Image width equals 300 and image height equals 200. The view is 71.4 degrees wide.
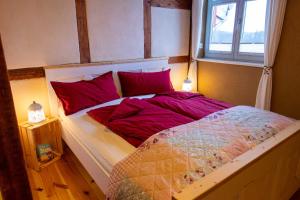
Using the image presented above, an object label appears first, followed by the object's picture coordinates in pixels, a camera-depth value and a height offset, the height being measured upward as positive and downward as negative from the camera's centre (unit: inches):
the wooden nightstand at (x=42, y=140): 84.0 -38.5
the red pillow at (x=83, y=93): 87.0 -19.1
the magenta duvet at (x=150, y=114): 64.8 -23.8
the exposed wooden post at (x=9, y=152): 27.9 -14.5
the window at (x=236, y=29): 110.1 +9.6
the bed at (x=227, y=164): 41.9 -28.4
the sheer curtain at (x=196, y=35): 129.8 +7.5
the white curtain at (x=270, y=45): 93.6 +0.5
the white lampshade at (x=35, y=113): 85.8 -25.8
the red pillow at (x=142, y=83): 106.7 -18.0
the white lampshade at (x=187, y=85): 135.1 -23.9
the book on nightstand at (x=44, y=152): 89.5 -43.7
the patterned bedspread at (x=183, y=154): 43.0 -24.8
